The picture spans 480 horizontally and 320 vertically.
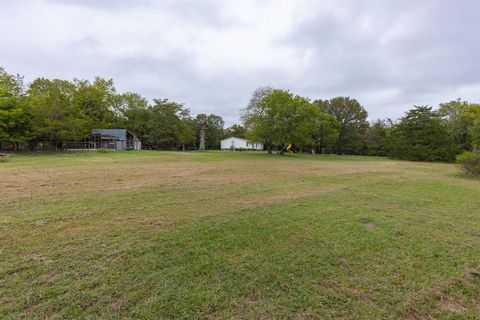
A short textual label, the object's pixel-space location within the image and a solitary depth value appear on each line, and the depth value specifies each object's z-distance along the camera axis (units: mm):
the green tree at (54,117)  27109
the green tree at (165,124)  40500
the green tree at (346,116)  45562
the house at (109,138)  36250
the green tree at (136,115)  42531
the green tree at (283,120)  28016
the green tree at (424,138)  29777
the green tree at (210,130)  53591
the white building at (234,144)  57778
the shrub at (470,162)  12492
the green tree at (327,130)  38000
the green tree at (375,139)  44062
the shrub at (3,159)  17053
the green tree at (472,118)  19609
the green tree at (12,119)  25312
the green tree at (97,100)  37000
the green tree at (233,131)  62312
